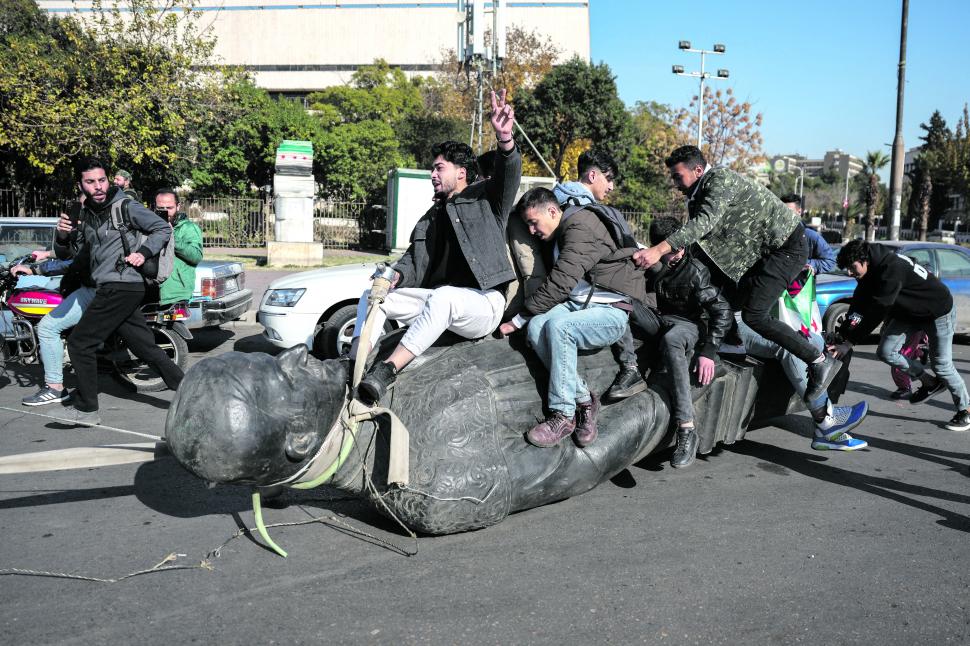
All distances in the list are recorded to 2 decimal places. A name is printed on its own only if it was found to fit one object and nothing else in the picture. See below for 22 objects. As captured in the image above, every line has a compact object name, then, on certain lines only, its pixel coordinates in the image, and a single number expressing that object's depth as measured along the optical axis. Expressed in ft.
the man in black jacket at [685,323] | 15.10
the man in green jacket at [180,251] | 24.77
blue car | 34.22
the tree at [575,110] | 101.91
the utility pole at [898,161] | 62.13
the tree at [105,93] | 65.41
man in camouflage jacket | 16.88
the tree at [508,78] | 122.21
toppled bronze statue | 10.07
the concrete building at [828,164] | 217.36
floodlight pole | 109.81
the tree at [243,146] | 92.89
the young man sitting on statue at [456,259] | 12.91
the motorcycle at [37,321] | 24.59
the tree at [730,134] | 127.44
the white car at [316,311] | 27.04
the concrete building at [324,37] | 212.23
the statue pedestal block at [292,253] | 62.23
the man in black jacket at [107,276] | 18.90
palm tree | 236.43
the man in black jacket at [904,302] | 20.17
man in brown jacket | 13.20
